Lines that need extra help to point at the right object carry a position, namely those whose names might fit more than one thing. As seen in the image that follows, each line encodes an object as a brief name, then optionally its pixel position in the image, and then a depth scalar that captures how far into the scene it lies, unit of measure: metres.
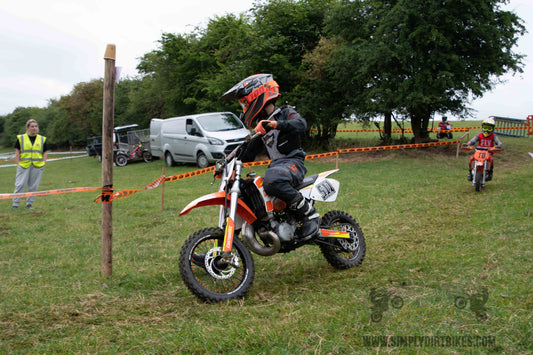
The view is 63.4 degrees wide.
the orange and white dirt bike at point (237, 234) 4.09
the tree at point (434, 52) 16.44
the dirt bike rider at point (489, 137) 10.16
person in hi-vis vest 10.22
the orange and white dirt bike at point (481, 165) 10.04
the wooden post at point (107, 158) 4.86
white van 18.07
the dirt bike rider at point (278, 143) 4.43
